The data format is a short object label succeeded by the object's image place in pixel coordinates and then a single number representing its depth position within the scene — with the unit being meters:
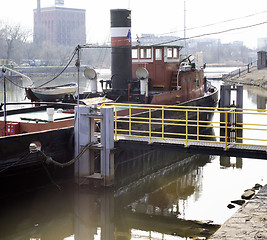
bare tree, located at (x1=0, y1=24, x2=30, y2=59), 104.89
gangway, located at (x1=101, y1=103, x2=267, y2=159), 13.06
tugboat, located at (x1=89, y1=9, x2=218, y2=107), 20.94
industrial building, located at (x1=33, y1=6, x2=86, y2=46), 145.50
